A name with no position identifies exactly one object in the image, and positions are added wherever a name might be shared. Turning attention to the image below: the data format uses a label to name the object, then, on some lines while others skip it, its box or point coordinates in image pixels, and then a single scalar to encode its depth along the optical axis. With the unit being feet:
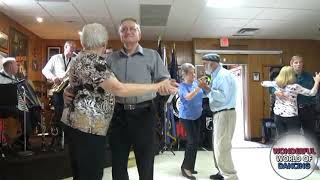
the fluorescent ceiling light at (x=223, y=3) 17.38
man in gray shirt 6.13
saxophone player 12.94
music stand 11.80
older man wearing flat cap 10.19
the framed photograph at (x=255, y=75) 27.37
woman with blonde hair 12.17
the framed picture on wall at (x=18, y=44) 20.36
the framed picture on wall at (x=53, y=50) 26.45
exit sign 26.96
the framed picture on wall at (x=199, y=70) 26.99
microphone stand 12.37
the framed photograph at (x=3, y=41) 18.54
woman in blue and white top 12.37
